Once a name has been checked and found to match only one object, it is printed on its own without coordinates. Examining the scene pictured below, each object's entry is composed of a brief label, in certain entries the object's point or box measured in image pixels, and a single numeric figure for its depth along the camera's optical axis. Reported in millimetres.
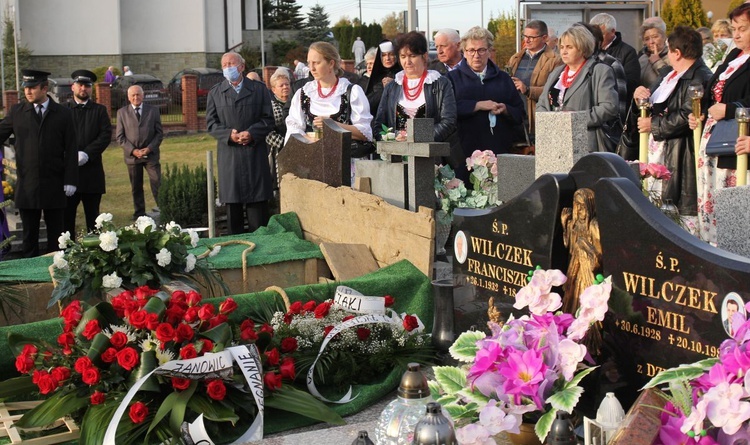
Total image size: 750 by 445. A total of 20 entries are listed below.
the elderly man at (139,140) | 13250
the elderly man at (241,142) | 9117
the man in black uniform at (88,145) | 10719
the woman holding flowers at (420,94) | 7488
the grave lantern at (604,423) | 3092
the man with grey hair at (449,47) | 9383
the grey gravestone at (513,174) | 5852
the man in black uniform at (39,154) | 9617
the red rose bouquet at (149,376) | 4008
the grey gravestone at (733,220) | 4020
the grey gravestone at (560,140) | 4699
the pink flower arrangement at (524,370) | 3205
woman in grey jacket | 7055
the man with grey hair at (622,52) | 8812
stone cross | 6016
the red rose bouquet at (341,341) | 4668
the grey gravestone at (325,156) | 7168
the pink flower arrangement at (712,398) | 2589
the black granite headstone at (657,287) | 3367
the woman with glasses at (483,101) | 8469
